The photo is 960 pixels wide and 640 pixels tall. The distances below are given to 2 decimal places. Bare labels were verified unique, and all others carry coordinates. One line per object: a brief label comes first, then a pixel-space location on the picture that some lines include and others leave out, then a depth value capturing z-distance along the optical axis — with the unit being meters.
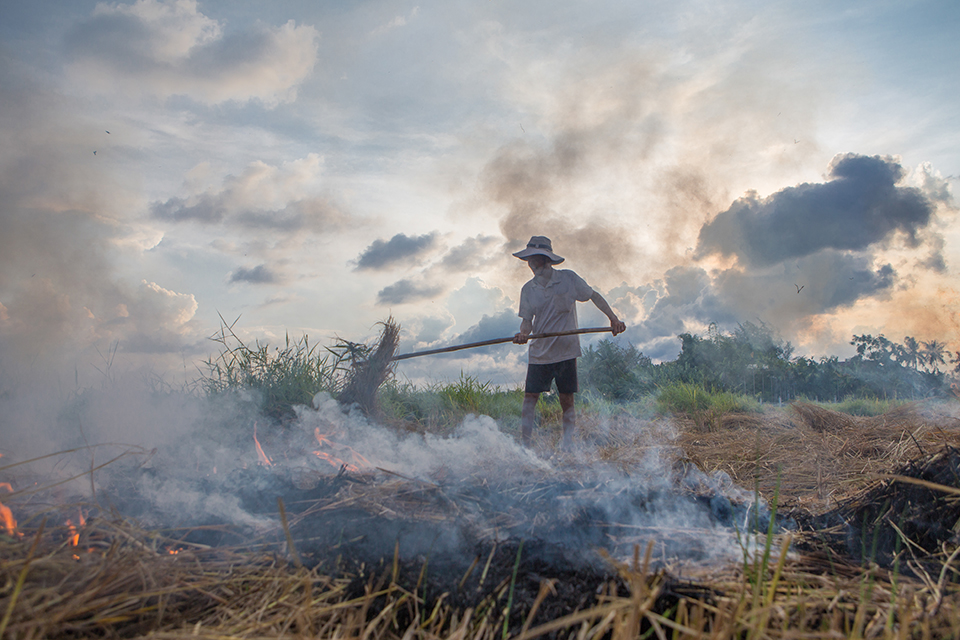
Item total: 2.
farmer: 5.09
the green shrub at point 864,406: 9.10
